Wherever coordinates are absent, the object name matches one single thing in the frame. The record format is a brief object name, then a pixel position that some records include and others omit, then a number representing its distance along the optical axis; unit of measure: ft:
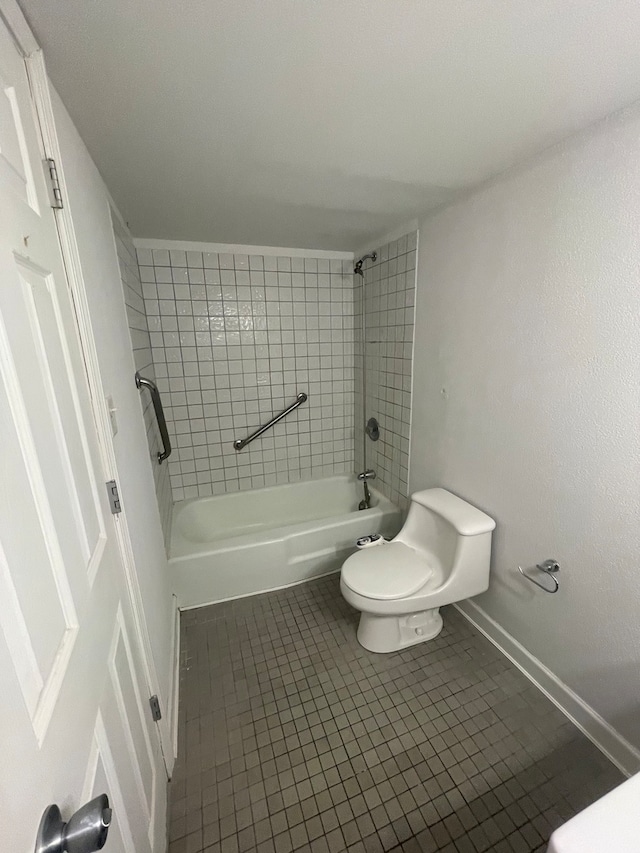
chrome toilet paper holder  4.34
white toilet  4.95
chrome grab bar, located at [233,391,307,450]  8.39
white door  1.33
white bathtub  6.33
